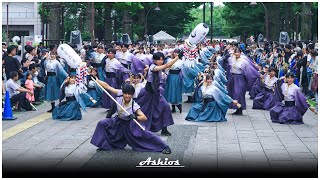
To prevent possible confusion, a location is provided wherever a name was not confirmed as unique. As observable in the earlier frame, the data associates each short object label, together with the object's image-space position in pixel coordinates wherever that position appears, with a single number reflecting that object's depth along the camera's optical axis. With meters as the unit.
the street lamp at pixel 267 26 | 35.91
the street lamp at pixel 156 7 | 37.99
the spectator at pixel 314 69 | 13.72
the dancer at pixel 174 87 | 13.12
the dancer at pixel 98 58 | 14.92
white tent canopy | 38.93
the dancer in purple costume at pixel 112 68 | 13.53
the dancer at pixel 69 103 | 11.96
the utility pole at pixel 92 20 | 22.30
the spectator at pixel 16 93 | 13.05
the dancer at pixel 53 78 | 13.39
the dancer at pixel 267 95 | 13.96
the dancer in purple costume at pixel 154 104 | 9.64
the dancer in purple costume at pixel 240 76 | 12.91
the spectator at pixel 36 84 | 14.60
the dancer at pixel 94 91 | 14.30
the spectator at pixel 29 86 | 13.96
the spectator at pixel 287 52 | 18.10
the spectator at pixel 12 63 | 13.68
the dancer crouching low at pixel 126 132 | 8.24
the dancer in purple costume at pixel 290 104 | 11.38
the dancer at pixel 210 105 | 11.76
